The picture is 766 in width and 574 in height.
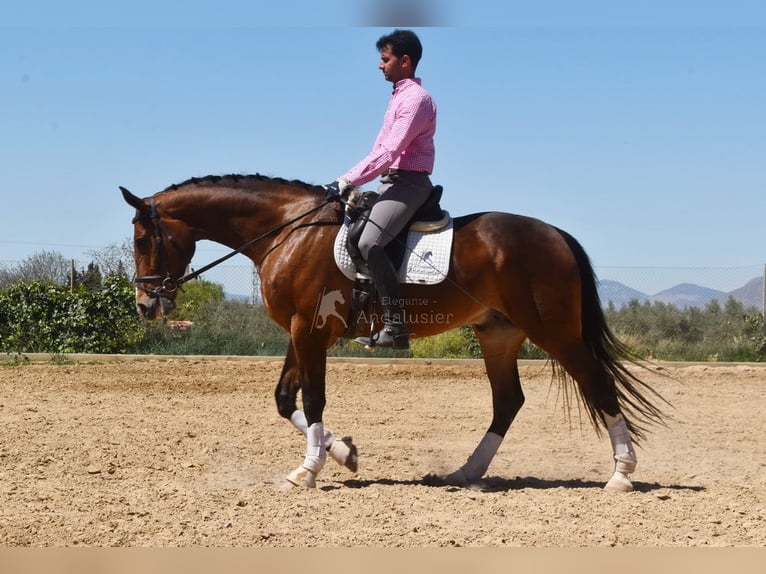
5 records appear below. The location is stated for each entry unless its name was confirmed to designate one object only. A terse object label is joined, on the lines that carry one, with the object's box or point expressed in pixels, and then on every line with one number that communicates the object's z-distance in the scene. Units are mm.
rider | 6383
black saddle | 6590
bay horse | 6531
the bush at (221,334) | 16516
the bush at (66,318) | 16031
